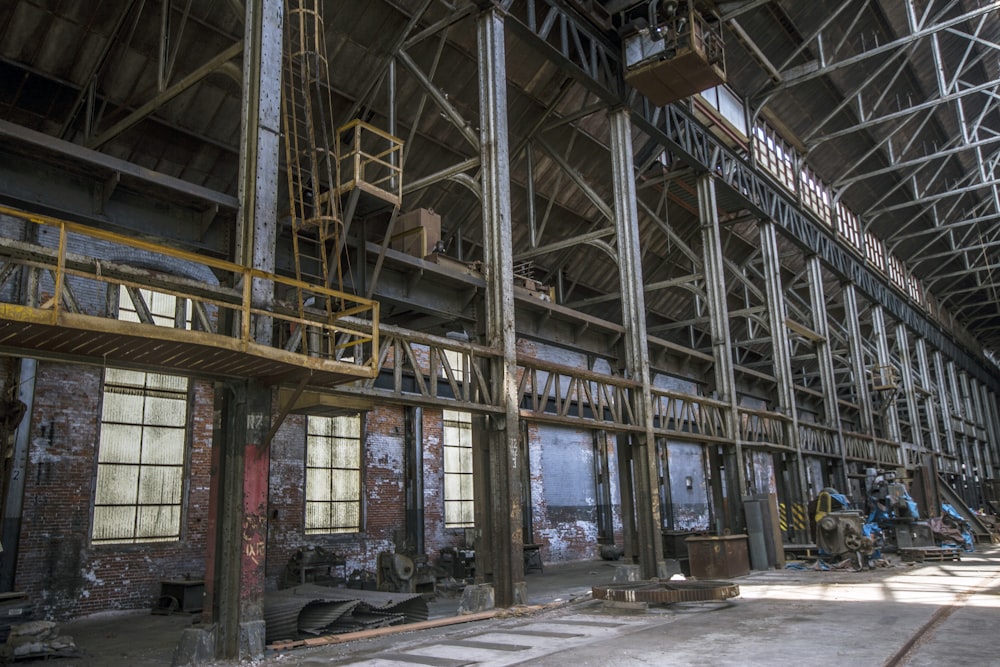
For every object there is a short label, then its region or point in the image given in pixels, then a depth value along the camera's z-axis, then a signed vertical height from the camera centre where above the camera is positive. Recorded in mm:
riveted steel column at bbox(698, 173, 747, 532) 18594 +4338
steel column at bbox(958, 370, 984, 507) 41500 +3077
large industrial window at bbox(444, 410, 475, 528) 19688 +1039
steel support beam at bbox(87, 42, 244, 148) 9344 +5742
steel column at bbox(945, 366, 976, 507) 39188 +2724
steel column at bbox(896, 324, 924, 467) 31812 +3841
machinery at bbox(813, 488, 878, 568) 16656 -979
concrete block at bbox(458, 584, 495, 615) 11258 -1371
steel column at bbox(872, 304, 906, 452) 30547 +5728
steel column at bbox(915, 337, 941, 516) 27141 +1970
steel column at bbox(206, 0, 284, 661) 7930 +1059
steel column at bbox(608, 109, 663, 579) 15148 +3411
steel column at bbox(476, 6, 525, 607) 11641 +3223
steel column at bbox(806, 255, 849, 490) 24906 +4716
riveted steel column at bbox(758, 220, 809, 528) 21922 +4269
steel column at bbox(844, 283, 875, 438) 27750 +5141
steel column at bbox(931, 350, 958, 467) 37125 +3834
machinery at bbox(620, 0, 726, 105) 15594 +9524
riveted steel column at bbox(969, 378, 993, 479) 45112 +3380
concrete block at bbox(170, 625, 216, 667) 7637 -1327
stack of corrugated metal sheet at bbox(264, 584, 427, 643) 9188 -1283
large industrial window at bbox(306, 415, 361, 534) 16625 +878
